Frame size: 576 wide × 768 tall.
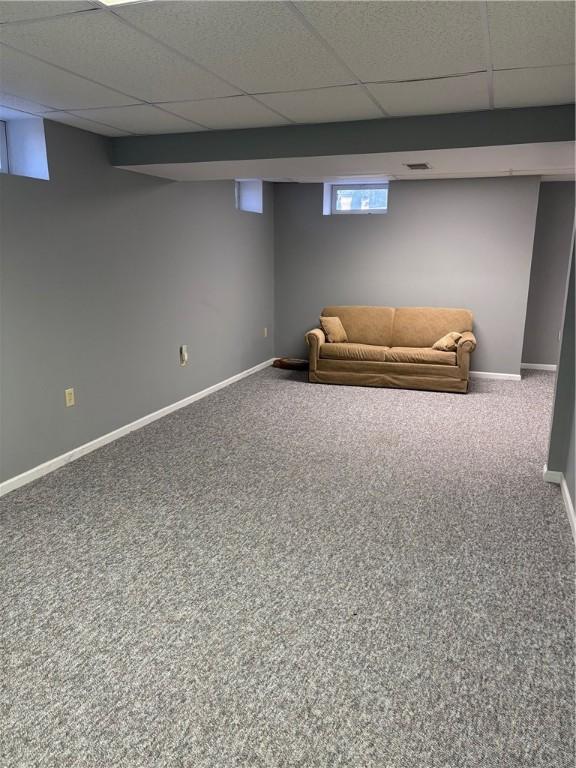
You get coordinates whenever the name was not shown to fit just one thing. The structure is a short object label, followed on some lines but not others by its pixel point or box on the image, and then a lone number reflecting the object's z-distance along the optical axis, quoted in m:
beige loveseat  5.52
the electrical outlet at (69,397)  3.68
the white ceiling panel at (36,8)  1.70
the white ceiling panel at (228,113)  2.81
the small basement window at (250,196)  6.12
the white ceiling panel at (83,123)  3.16
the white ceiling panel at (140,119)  2.99
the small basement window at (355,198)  6.39
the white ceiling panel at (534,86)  2.28
